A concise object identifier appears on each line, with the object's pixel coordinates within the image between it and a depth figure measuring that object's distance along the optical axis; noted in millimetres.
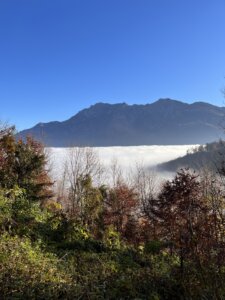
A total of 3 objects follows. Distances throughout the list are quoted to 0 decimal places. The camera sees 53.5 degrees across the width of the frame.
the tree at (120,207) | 18093
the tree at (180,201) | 9085
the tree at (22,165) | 12084
